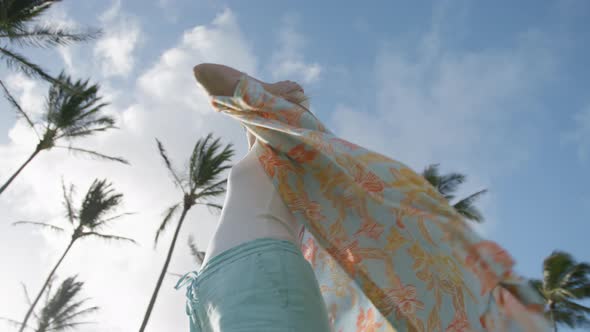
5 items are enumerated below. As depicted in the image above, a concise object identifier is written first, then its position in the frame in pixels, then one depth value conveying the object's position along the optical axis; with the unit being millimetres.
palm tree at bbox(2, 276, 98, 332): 17375
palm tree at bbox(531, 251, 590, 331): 16328
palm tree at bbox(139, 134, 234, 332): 13117
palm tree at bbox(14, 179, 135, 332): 14758
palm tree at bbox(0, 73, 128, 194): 12221
